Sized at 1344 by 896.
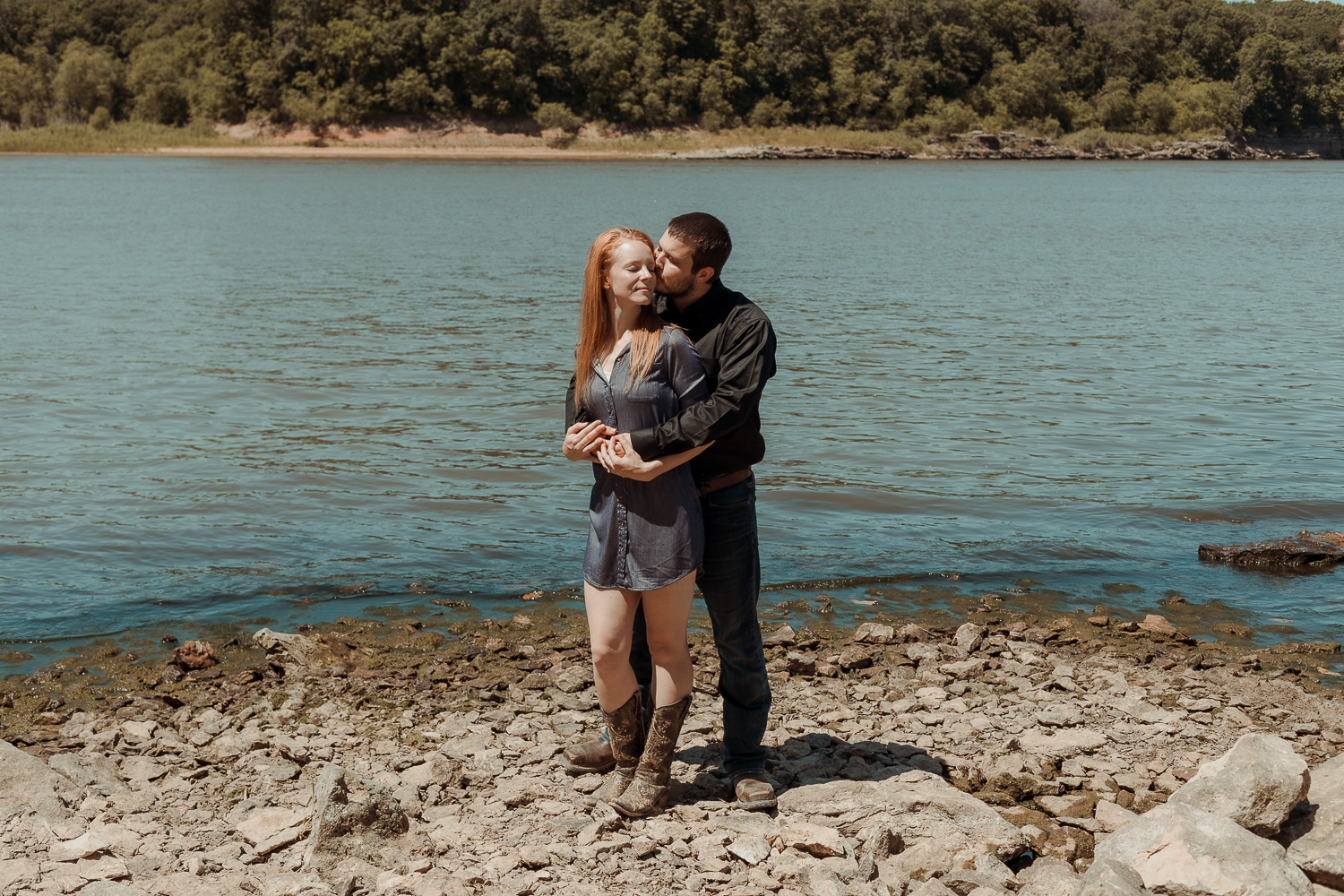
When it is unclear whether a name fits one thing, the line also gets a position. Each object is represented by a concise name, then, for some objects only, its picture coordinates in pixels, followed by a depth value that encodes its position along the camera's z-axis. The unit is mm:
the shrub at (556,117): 108062
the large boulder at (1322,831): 4215
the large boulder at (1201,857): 3977
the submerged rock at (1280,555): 9141
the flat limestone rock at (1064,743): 5582
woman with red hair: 4586
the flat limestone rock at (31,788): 4820
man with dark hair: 4500
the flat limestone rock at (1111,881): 3885
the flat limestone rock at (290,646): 6879
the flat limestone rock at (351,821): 4523
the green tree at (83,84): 104750
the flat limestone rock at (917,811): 4531
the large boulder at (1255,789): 4426
